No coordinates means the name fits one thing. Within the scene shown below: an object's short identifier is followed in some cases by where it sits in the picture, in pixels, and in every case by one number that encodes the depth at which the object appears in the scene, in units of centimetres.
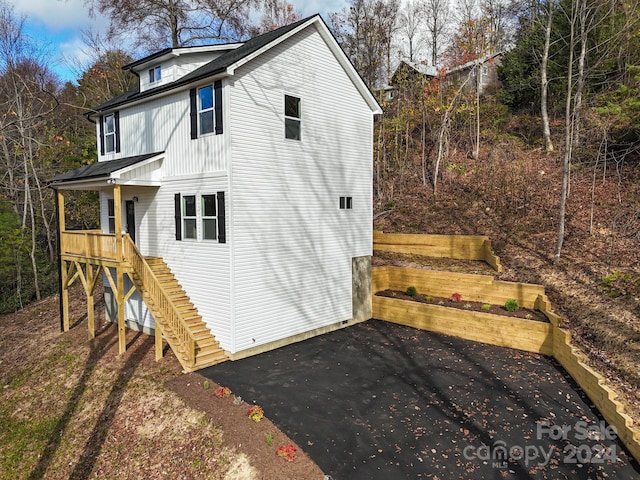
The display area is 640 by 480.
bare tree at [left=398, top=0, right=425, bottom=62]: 3096
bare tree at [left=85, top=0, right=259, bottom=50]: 2020
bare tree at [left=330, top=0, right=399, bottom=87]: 2502
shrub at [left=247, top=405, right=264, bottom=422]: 717
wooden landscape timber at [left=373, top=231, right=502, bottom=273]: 1499
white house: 994
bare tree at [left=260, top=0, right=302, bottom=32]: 2611
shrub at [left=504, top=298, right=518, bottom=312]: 1112
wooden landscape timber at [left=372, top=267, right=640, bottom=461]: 697
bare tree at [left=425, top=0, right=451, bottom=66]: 3203
